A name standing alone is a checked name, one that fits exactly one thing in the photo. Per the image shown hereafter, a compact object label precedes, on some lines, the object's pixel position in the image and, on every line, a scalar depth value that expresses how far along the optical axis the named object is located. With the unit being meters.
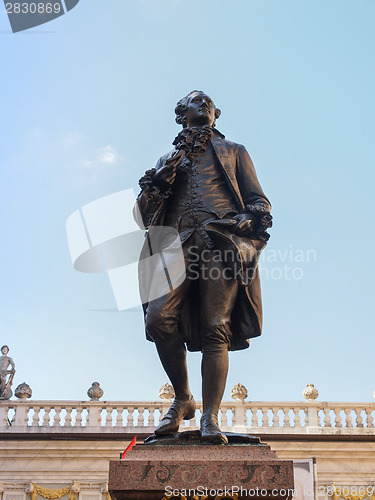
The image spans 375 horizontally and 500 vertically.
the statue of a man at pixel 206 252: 5.15
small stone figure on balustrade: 21.39
